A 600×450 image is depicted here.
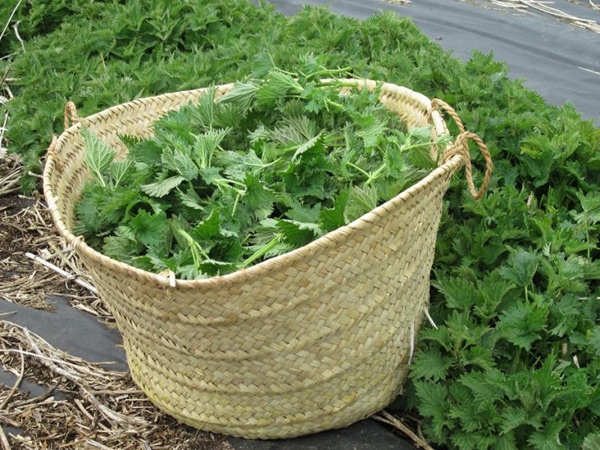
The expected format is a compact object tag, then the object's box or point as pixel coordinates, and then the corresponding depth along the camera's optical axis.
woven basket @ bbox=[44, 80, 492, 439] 1.77
